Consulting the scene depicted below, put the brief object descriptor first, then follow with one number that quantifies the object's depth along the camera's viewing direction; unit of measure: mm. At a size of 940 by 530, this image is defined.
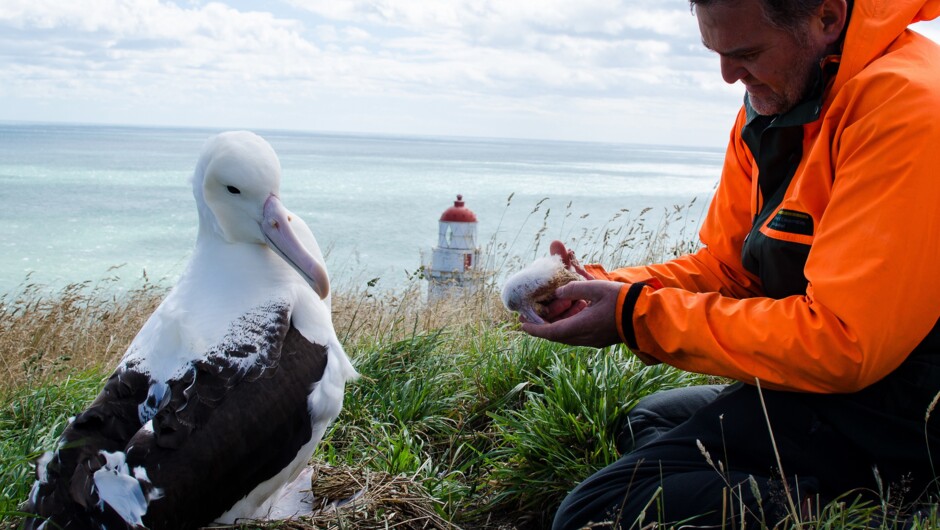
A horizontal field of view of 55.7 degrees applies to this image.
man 1865
